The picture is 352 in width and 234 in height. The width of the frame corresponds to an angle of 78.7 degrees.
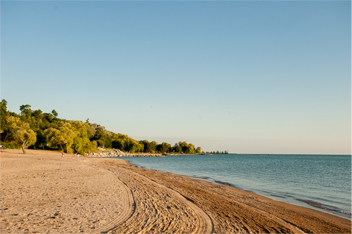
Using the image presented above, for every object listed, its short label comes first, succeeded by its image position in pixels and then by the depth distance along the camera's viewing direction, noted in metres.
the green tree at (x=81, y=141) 71.42
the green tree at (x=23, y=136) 54.31
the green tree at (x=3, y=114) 85.81
